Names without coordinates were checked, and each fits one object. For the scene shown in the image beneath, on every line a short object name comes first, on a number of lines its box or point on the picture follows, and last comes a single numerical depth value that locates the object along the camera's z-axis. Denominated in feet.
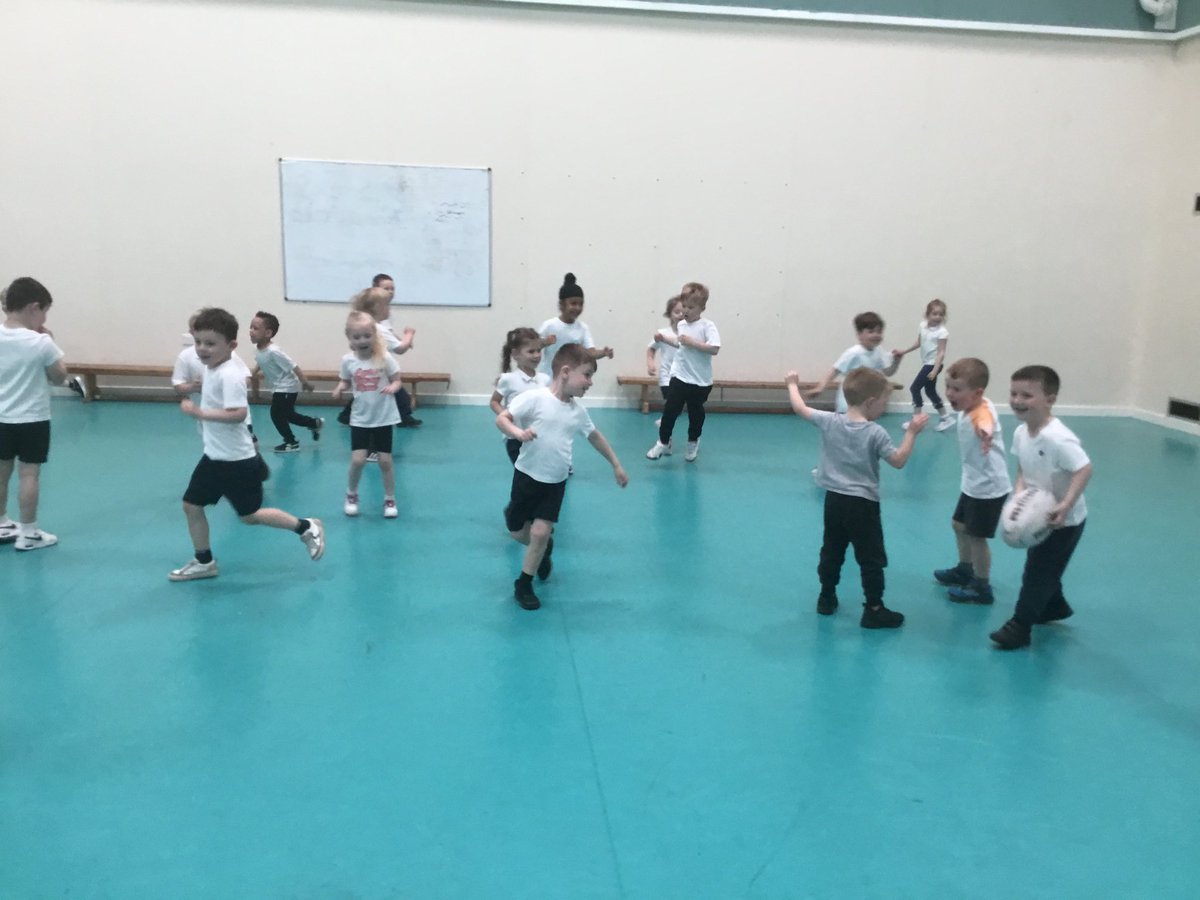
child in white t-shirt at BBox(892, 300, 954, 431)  33.32
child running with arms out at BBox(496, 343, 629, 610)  14.85
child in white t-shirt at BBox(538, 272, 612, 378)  23.67
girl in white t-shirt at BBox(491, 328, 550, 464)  18.38
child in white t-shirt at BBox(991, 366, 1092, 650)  13.42
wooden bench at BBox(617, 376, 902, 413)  34.83
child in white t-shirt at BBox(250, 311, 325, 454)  24.62
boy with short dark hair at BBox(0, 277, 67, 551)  16.79
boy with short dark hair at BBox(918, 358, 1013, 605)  14.70
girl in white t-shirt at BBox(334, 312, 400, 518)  19.83
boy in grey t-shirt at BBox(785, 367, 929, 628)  14.25
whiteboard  33.37
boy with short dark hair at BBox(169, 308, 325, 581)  15.01
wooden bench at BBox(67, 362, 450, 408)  32.71
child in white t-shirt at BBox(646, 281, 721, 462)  24.82
